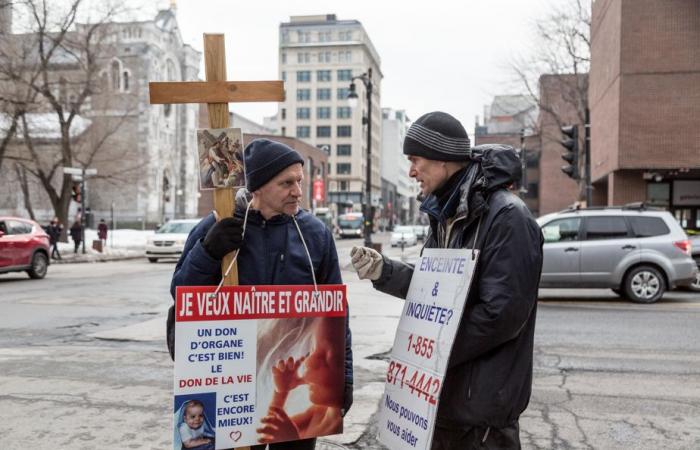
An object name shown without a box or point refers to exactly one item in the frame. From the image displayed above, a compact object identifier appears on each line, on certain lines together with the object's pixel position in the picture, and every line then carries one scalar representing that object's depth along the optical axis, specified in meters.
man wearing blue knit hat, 2.73
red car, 16.41
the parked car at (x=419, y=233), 57.18
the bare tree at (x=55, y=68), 27.39
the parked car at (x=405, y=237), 43.96
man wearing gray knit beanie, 2.31
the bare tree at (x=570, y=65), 34.53
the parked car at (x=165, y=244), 24.80
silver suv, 12.22
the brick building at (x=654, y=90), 22.25
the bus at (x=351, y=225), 67.55
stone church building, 55.41
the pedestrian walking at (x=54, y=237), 26.73
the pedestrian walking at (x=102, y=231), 33.37
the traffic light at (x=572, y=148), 15.94
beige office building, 116.25
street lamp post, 24.02
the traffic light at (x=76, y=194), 30.11
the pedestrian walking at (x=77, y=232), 28.62
